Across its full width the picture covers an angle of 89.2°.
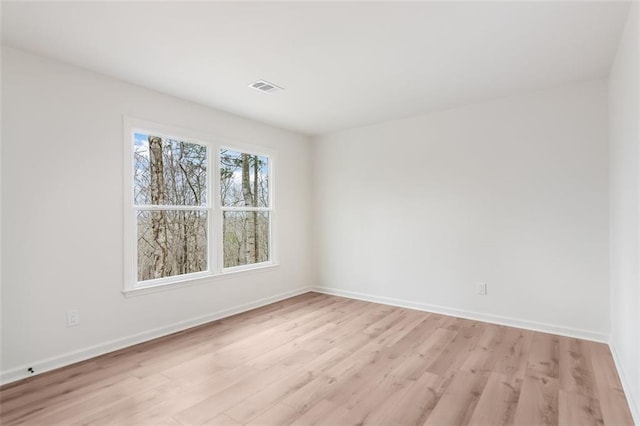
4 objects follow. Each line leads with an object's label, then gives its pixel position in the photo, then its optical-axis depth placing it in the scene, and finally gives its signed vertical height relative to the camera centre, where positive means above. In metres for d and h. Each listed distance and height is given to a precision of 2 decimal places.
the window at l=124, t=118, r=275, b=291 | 3.37 +0.13
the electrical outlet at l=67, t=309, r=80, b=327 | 2.81 -0.86
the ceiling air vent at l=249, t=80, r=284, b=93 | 3.27 +1.35
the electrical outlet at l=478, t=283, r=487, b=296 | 3.86 -0.89
